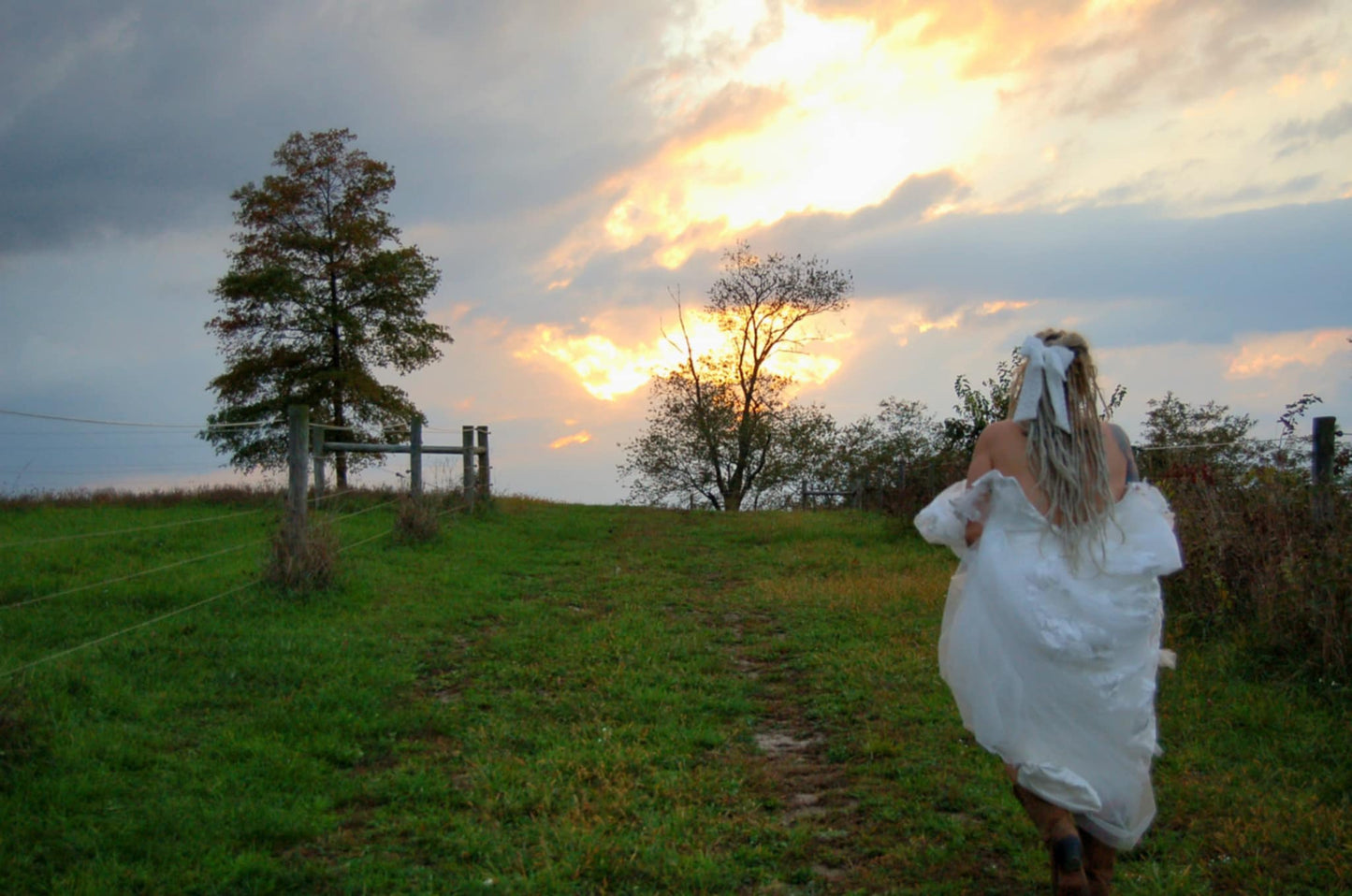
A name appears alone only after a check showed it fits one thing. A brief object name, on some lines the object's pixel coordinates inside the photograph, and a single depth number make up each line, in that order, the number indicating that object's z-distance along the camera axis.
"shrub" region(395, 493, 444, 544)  14.37
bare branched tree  38.62
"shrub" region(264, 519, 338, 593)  9.70
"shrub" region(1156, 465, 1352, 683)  6.68
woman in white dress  3.70
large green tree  26.78
